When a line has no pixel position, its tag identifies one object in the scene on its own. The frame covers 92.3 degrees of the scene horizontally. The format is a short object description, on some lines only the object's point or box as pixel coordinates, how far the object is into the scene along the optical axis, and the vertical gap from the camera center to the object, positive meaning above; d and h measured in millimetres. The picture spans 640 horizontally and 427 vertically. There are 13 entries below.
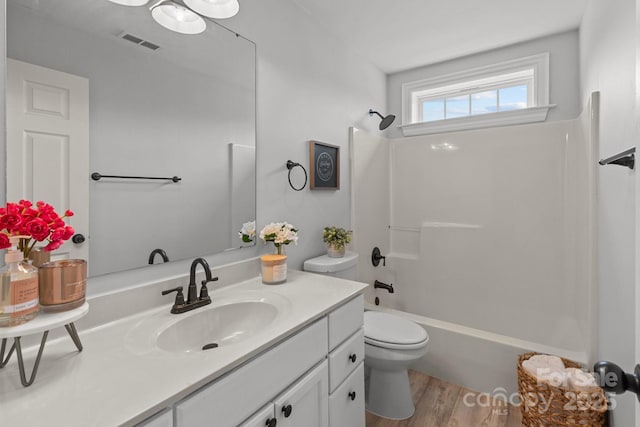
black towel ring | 1776 +257
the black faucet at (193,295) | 1138 -328
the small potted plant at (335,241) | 1968 -192
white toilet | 1725 -810
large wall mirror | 989 +363
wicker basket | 1454 -953
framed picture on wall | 1963 +306
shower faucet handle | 2546 -381
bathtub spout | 2521 -619
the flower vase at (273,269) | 1468 -279
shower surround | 2047 -203
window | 2344 +975
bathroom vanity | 649 -401
